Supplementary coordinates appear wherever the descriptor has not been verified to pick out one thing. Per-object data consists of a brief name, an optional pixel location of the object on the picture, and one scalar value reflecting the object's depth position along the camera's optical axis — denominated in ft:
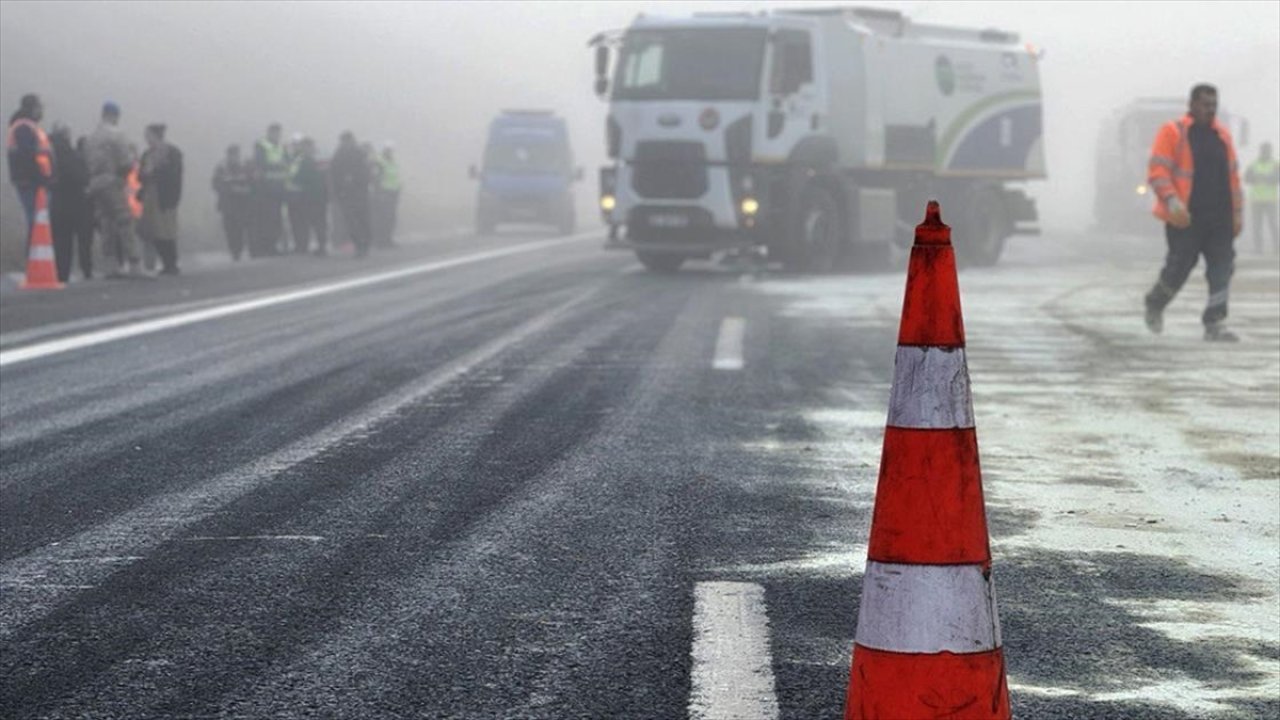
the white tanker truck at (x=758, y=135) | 75.00
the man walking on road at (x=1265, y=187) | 112.47
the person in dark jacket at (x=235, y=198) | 91.09
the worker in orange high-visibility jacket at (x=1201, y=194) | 46.21
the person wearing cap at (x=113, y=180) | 70.03
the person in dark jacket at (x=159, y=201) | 74.23
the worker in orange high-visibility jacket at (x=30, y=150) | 65.87
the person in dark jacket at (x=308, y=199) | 95.35
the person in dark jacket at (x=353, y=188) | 95.71
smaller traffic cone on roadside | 63.16
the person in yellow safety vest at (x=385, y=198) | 110.73
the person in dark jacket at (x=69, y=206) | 69.41
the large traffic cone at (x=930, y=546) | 11.39
